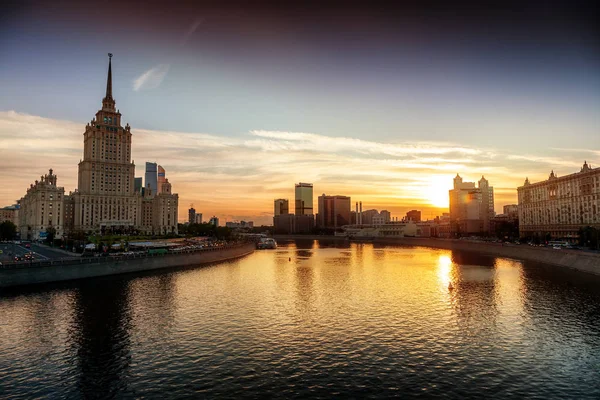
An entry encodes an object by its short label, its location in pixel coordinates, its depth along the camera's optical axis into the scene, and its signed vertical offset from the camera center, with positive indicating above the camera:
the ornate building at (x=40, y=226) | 198.06 -1.72
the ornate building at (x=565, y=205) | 149.75 +6.26
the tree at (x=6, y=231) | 169.25 -3.69
